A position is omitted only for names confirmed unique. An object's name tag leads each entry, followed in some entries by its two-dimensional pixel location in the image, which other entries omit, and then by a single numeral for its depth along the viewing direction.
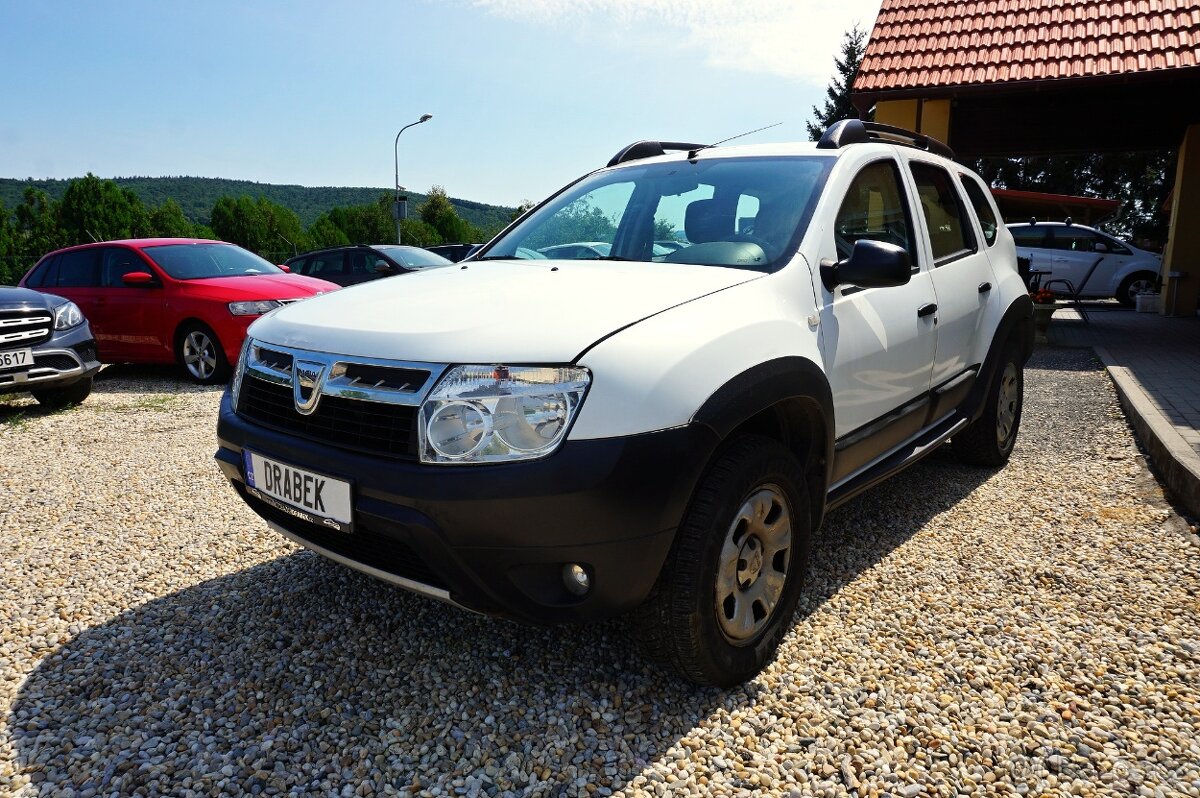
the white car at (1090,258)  17.12
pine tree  45.07
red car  8.09
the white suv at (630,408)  1.97
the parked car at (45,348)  6.33
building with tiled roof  9.68
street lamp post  30.99
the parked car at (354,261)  11.73
